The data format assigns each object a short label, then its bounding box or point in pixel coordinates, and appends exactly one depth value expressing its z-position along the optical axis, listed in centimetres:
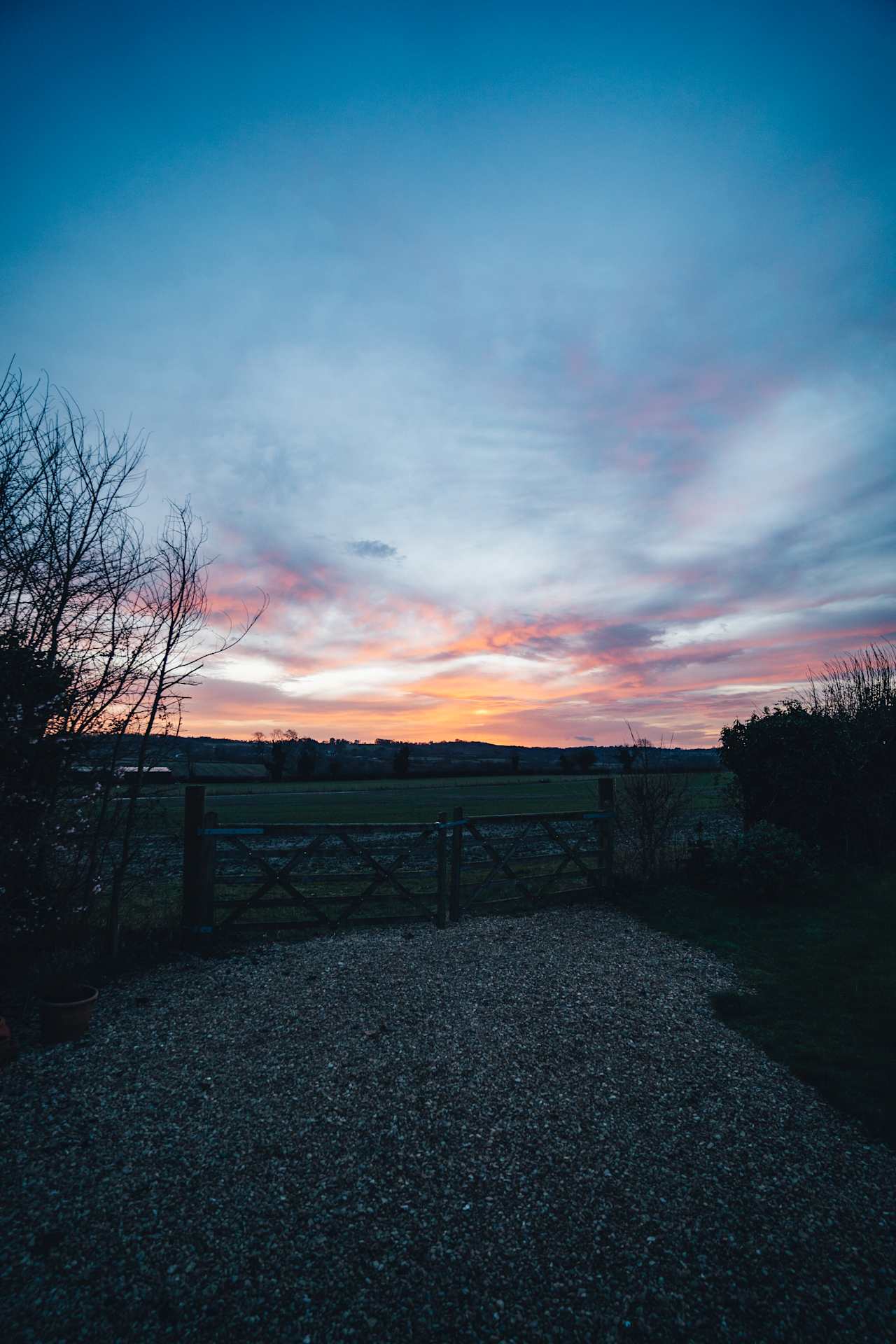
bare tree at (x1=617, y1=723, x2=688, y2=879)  1413
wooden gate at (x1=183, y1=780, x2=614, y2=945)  953
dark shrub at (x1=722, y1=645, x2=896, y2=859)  1518
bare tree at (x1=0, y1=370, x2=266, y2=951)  765
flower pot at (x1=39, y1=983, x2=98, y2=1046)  641
